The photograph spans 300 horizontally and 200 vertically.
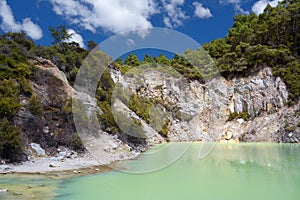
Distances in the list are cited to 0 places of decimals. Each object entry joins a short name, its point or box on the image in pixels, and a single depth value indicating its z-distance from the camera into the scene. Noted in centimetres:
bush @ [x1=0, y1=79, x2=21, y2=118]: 970
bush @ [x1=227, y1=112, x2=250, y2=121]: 2452
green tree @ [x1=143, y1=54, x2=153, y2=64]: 3383
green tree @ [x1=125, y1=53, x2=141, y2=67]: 3479
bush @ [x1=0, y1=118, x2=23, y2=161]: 865
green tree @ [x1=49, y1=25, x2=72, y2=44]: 2046
